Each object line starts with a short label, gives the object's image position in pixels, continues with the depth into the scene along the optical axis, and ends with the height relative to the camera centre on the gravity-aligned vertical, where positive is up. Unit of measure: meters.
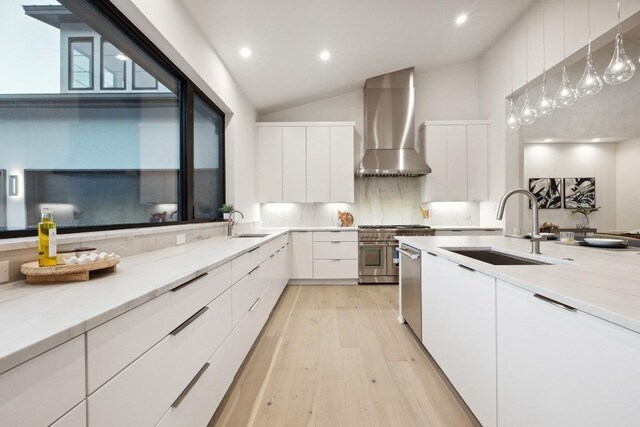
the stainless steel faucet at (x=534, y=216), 1.61 -0.01
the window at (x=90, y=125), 1.29 +0.54
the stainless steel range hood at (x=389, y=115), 4.66 +1.64
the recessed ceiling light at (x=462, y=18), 3.41 +2.37
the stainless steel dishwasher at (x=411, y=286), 2.30 -0.62
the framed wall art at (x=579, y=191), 5.25 +0.43
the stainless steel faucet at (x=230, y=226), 3.20 -0.11
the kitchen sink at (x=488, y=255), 1.93 -0.28
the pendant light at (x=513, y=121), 2.88 +0.94
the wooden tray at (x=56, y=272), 1.04 -0.20
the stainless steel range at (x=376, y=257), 4.39 -0.63
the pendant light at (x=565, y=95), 2.40 +1.00
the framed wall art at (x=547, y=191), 5.25 +0.44
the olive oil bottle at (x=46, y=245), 1.10 -0.11
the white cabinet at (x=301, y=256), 4.37 -0.61
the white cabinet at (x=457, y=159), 4.48 +0.87
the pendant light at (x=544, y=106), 2.55 +0.98
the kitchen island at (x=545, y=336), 0.75 -0.42
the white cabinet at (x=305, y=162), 4.57 +0.85
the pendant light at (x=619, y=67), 1.93 +0.99
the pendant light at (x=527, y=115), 2.70 +0.95
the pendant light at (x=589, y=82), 2.17 +1.01
